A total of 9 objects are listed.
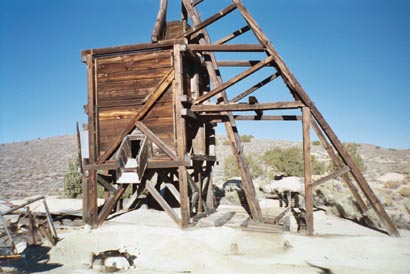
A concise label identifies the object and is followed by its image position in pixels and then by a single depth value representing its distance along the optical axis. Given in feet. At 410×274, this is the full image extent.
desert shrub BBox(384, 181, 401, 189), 66.90
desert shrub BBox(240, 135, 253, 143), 184.38
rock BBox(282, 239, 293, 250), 27.27
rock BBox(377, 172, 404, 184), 72.21
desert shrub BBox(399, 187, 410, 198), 56.59
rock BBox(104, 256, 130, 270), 24.64
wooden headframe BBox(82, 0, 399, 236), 31.65
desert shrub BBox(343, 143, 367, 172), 89.59
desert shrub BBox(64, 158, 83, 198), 66.64
